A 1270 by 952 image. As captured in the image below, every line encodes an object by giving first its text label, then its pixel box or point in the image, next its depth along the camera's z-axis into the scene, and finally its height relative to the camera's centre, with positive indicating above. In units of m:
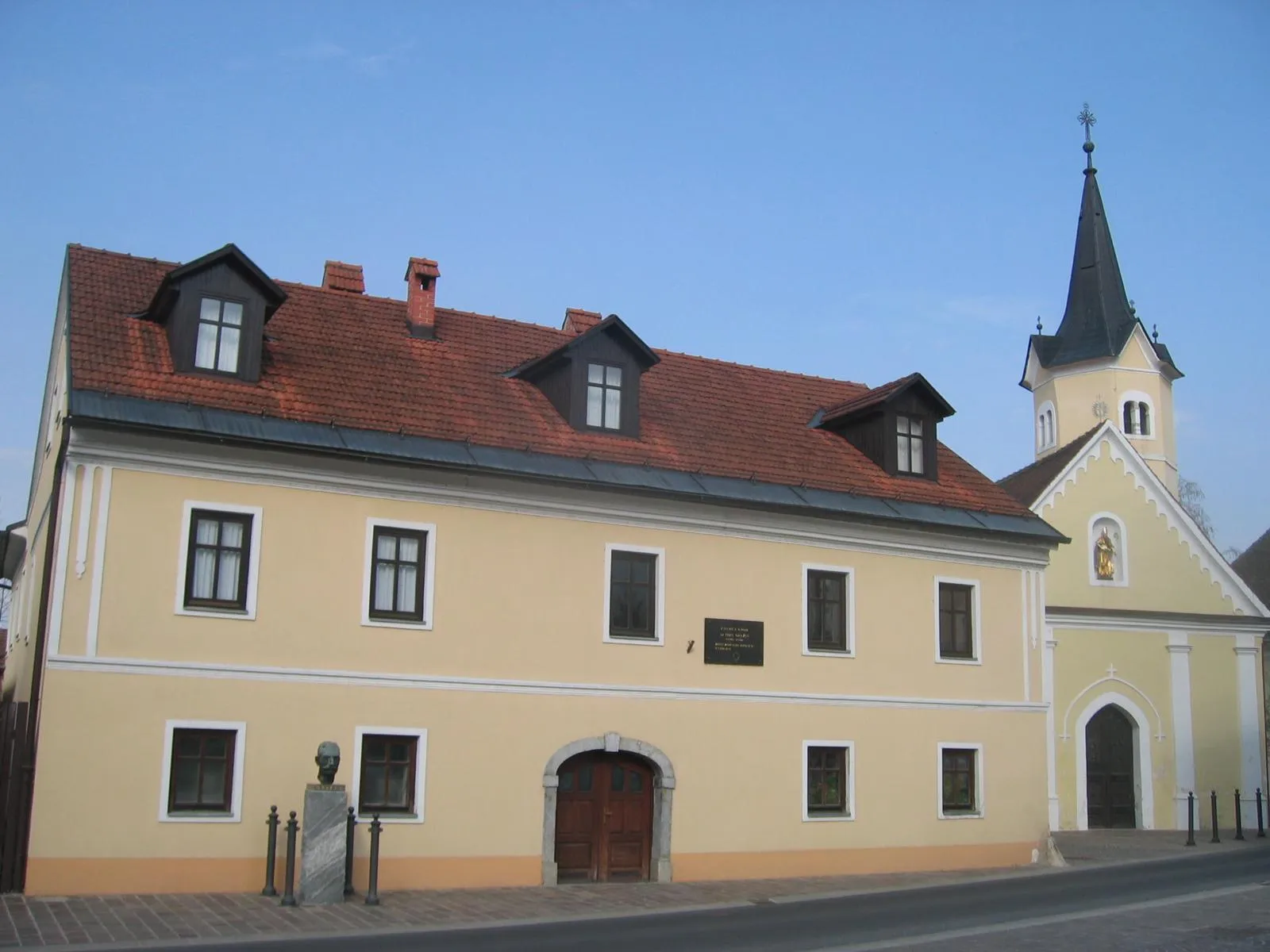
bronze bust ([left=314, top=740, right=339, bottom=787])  17.16 -0.70
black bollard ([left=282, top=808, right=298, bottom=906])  16.62 -2.20
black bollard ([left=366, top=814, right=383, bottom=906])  16.94 -2.15
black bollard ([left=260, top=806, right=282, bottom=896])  17.20 -1.95
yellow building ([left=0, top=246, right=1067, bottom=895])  17.53 +1.63
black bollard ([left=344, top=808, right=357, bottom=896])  17.38 -1.98
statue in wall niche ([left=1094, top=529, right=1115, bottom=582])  34.91 +4.52
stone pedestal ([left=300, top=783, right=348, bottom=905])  16.73 -1.77
